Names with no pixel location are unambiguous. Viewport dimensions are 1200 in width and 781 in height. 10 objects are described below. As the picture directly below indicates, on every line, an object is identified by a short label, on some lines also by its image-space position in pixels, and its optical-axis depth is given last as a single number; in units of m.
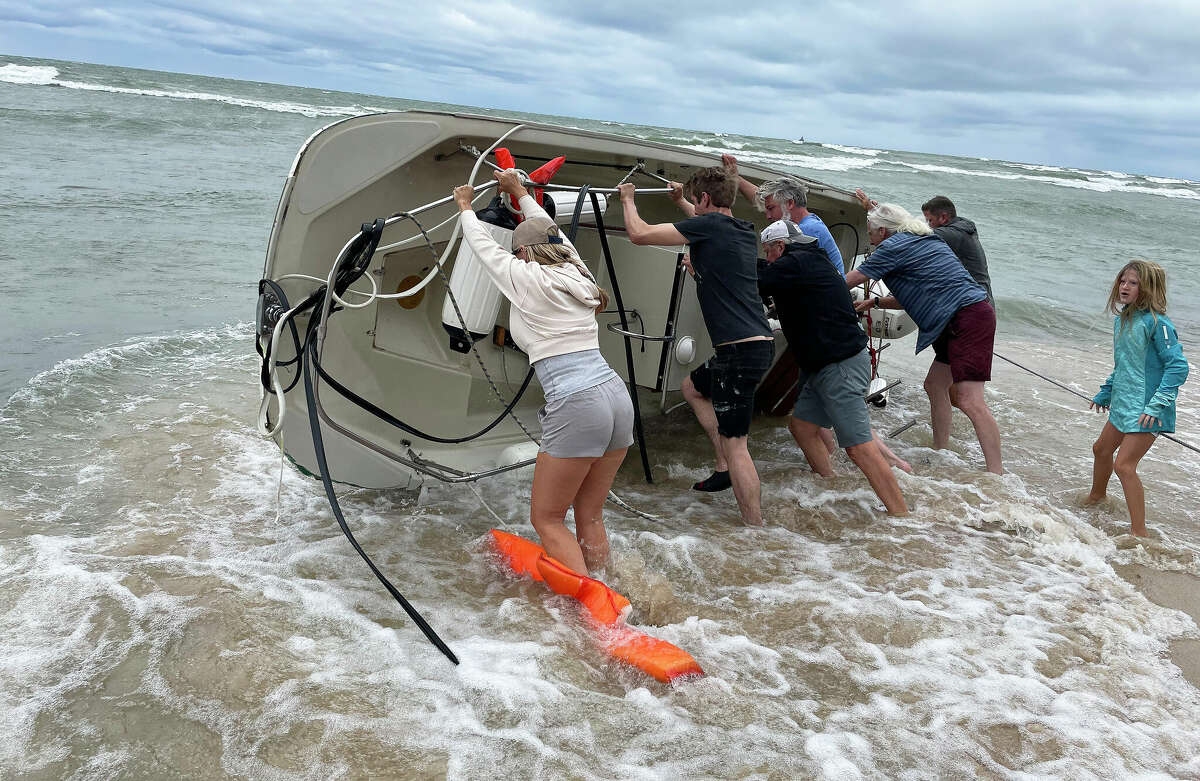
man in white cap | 4.53
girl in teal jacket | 4.52
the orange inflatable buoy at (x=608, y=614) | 3.11
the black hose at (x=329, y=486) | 3.26
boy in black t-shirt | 4.22
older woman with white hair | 5.25
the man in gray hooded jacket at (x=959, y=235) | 5.81
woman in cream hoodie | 3.32
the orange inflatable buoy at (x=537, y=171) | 3.86
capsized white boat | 3.93
